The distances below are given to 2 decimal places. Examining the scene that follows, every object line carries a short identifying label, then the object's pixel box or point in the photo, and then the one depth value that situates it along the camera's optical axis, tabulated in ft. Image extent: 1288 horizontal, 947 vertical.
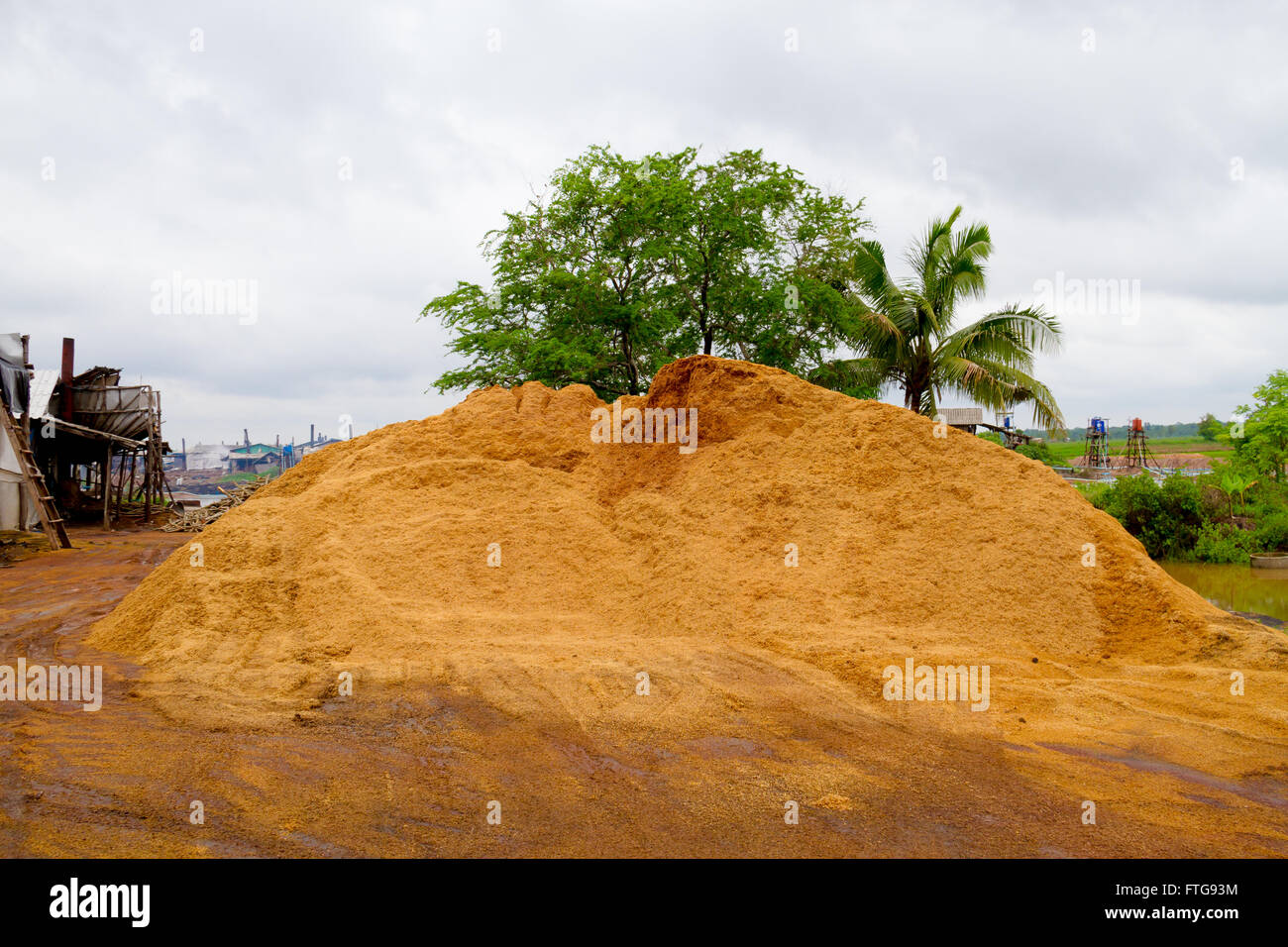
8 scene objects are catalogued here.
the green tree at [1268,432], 57.72
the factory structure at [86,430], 66.03
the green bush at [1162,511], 53.21
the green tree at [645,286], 54.75
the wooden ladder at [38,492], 53.11
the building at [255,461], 204.03
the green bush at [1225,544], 50.60
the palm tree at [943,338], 63.16
